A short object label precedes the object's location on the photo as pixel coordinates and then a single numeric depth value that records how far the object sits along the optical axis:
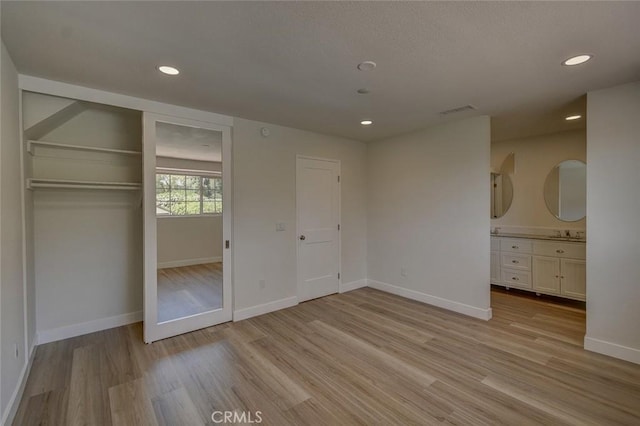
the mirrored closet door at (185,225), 3.08
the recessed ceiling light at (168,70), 2.32
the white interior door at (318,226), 4.34
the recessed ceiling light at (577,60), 2.16
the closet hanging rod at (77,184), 2.81
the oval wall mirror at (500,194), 5.09
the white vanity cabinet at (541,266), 3.99
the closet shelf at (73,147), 2.81
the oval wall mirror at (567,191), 4.38
